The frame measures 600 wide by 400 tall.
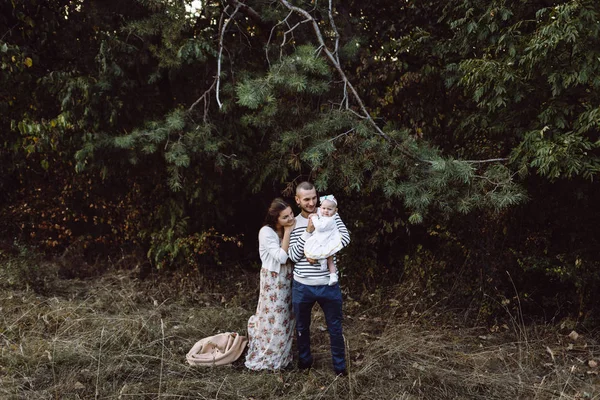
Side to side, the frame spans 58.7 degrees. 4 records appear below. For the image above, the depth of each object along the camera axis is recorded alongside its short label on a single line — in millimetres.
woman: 4152
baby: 3721
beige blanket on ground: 4352
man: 3904
